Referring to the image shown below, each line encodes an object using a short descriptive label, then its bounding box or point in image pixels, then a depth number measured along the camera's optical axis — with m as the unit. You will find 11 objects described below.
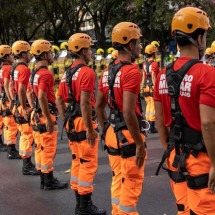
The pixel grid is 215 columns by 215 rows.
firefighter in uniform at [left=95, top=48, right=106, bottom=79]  18.48
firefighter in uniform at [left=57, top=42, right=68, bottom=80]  15.42
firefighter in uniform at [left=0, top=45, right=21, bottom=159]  8.56
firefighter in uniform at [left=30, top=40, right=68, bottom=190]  6.11
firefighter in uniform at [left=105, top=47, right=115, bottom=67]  17.41
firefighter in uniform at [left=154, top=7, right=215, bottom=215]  3.01
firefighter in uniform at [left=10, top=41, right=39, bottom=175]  7.14
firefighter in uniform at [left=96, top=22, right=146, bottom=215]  4.08
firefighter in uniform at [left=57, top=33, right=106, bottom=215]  5.10
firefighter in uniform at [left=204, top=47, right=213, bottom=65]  10.69
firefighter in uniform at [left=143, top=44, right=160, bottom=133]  10.46
